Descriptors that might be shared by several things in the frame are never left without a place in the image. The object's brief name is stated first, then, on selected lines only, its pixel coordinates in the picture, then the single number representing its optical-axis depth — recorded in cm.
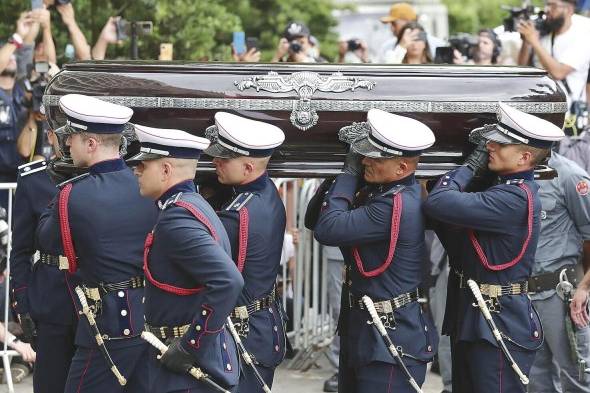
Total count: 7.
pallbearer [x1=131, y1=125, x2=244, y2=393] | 930
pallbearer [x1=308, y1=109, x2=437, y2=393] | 1141
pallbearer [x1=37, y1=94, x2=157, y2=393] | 1097
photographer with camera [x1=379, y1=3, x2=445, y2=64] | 1908
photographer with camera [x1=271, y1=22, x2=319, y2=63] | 1991
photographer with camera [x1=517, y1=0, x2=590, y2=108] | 1902
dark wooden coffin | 1187
